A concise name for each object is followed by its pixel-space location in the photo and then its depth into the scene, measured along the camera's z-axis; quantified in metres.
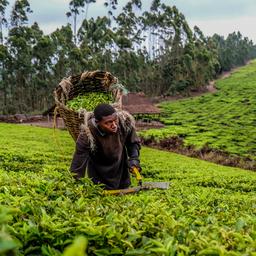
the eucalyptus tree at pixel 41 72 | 30.21
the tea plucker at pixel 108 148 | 2.94
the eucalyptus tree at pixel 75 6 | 36.18
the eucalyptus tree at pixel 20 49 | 28.66
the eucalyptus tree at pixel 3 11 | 31.14
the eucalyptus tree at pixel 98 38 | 34.18
